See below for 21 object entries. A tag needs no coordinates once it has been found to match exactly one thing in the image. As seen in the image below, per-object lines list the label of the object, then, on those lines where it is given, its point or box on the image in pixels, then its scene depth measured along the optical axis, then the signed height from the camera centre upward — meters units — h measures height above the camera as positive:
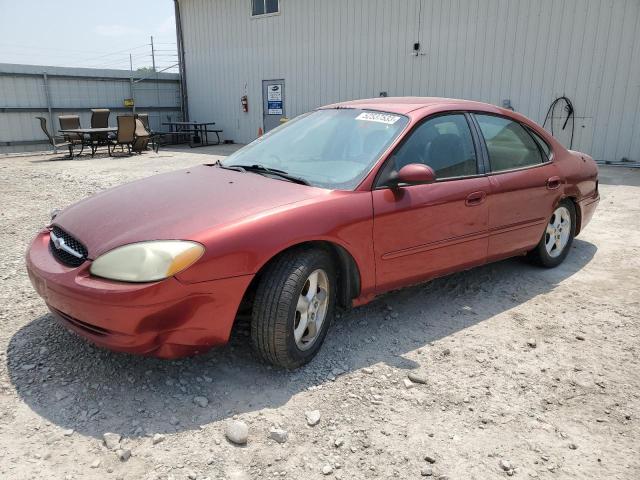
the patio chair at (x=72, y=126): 13.03 -0.74
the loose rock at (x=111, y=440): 2.16 -1.42
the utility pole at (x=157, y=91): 17.89 +0.25
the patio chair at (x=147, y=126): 15.12 -0.81
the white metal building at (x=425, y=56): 9.99 +0.98
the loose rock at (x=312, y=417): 2.35 -1.45
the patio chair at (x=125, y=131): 13.05 -0.83
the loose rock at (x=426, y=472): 2.06 -1.47
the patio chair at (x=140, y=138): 13.84 -1.05
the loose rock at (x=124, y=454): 2.09 -1.42
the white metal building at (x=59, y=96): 14.41 +0.07
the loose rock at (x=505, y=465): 2.09 -1.47
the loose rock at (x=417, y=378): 2.70 -1.45
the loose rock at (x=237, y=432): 2.21 -1.43
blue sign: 15.64 -0.30
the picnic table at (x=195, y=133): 17.34 -1.18
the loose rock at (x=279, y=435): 2.24 -1.45
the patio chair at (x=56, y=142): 13.02 -1.17
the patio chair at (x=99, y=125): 13.34 -0.74
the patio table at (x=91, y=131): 12.56 -0.79
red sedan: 2.31 -0.67
